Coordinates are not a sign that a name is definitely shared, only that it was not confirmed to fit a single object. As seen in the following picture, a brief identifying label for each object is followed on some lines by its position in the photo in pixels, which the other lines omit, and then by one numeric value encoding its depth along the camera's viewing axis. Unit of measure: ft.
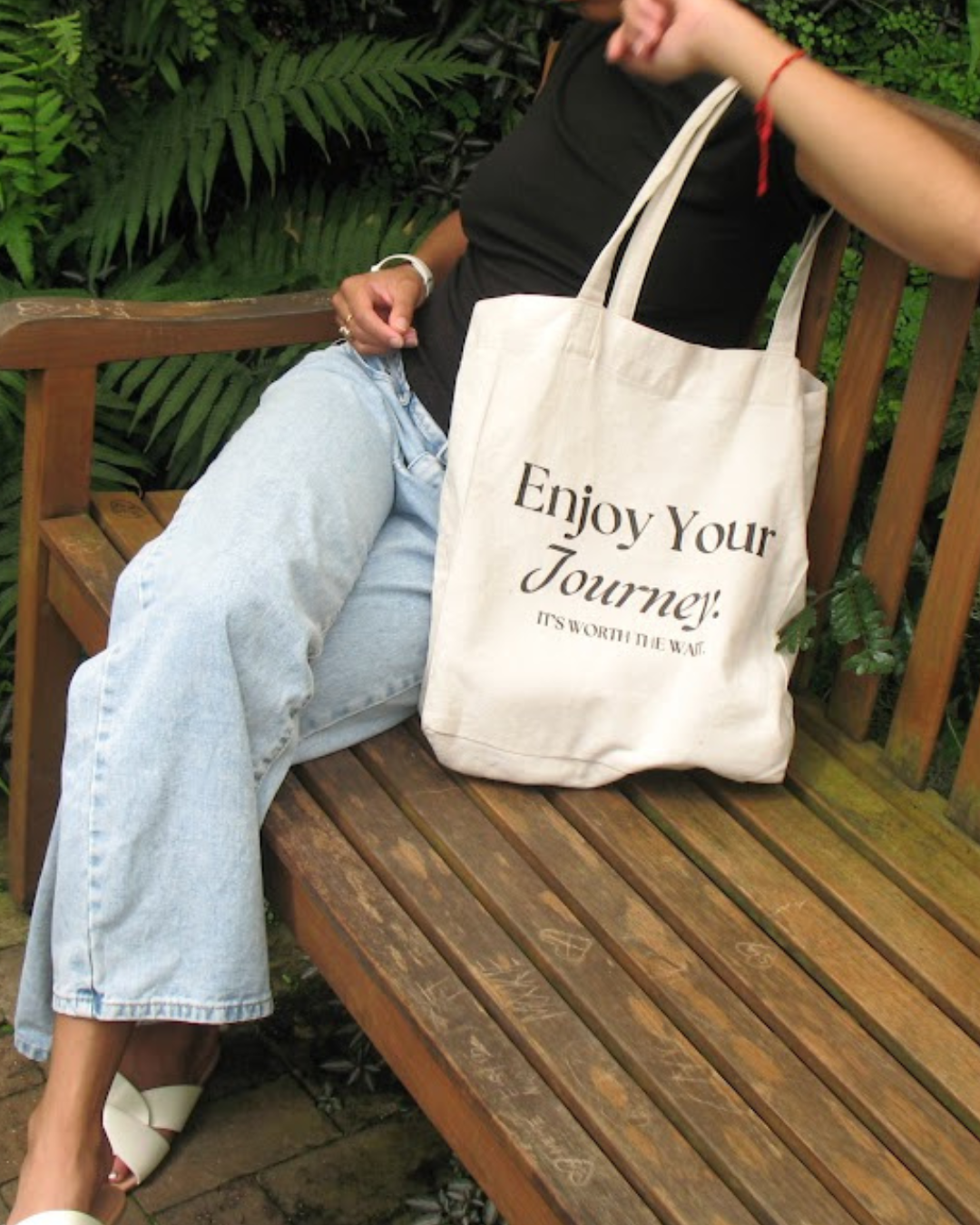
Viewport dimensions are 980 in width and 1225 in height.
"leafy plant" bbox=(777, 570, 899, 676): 7.38
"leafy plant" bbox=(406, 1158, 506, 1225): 8.05
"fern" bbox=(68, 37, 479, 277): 10.87
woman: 6.36
